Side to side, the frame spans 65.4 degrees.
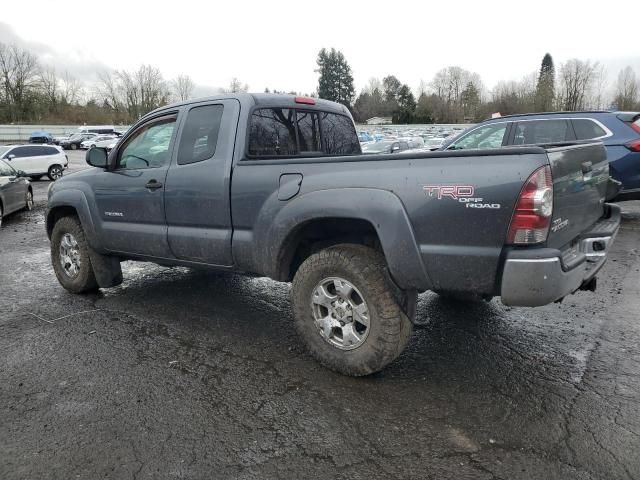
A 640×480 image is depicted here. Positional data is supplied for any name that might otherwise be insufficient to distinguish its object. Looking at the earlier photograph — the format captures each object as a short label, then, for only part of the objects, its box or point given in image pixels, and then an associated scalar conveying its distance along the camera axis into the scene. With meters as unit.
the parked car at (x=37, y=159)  20.38
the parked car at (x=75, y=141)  48.00
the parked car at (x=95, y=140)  46.16
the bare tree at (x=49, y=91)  72.29
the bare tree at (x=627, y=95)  58.72
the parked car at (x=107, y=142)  41.78
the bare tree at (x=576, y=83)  64.62
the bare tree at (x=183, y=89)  96.19
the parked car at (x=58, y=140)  49.31
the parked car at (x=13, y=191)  10.93
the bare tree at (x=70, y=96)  80.45
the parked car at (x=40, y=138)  48.97
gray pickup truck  2.78
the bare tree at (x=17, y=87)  67.44
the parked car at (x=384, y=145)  21.24
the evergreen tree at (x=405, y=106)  87.00
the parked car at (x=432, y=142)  29.85
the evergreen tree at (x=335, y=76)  100.56
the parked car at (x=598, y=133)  8.03
